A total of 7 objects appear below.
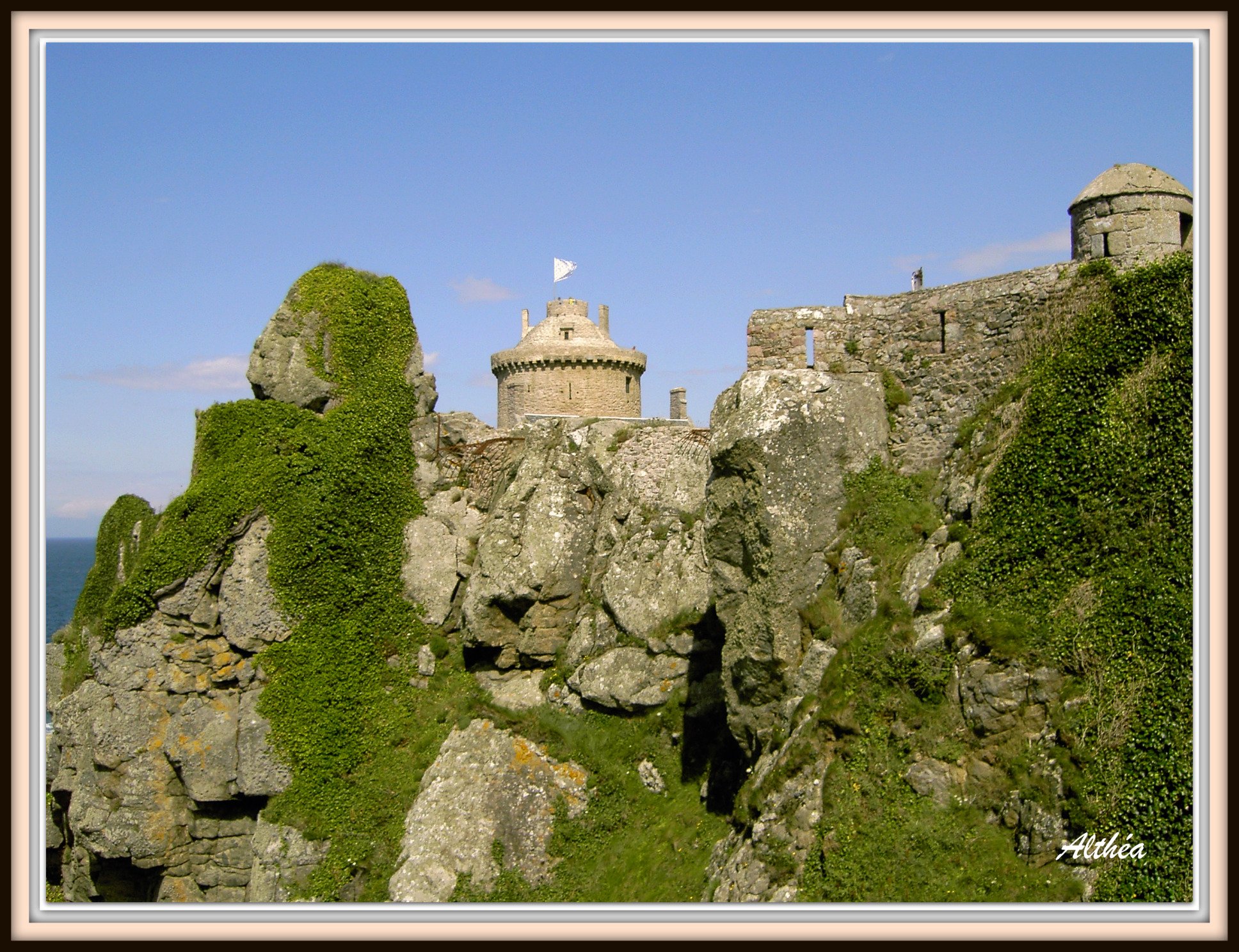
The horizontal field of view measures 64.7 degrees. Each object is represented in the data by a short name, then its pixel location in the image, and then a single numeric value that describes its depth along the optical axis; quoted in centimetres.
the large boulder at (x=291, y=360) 2408
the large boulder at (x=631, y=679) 2059
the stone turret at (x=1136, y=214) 1455
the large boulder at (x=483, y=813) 1920
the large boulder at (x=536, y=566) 2300
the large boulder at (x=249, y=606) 2261
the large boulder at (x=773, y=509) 1546
